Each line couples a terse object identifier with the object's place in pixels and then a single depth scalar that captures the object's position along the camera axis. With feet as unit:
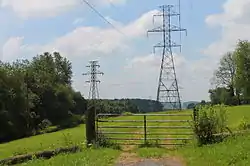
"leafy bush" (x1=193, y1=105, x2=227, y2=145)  70.08
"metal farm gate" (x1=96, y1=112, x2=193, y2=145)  74.54
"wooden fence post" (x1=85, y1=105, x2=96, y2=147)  73.97
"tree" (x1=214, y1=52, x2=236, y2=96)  382.22
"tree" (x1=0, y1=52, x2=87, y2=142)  234.58
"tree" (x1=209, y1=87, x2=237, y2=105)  372.64
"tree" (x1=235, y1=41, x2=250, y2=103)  290.35
